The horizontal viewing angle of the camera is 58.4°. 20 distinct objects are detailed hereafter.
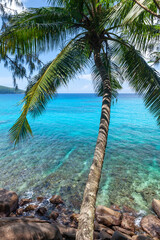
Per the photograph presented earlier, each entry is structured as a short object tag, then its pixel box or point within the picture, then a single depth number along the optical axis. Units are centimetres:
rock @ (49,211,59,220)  397
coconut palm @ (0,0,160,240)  319
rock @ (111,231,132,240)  298
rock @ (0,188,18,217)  397
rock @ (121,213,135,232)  369
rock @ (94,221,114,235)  348
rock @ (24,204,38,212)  429
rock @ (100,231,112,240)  310
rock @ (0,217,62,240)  221
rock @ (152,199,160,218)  418
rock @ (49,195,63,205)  455
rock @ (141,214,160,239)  354
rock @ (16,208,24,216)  414
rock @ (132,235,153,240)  321
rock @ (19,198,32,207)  454
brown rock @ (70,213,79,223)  387
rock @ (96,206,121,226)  380
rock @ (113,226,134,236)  350
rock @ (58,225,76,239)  302
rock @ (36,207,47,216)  414
